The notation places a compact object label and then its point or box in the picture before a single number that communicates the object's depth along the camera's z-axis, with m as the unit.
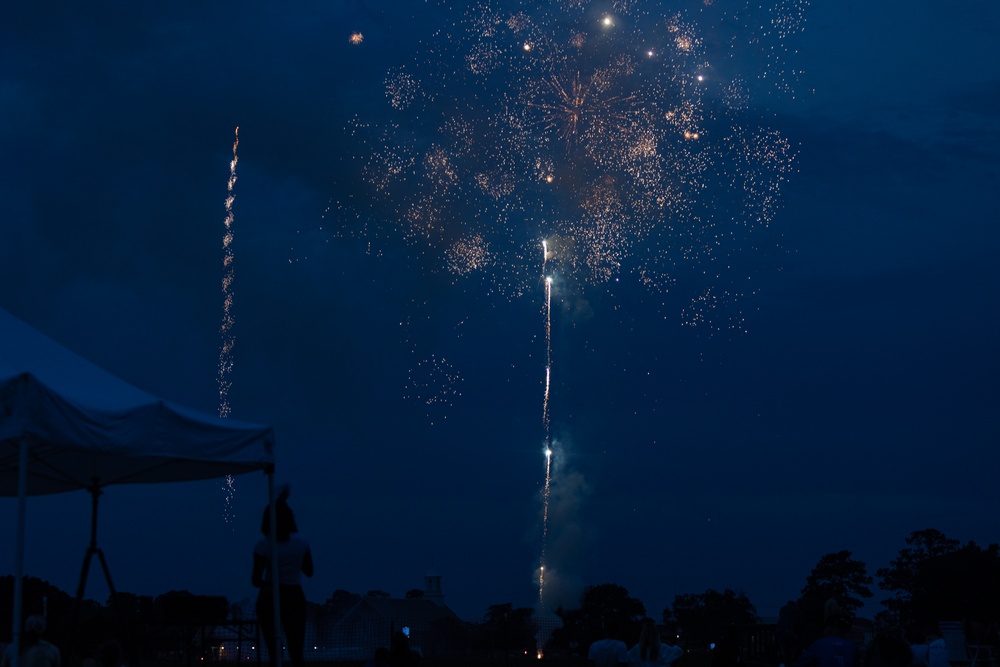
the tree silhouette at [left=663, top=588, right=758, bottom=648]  61.67
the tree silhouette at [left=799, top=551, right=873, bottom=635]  66.62
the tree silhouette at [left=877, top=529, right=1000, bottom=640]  62.12
